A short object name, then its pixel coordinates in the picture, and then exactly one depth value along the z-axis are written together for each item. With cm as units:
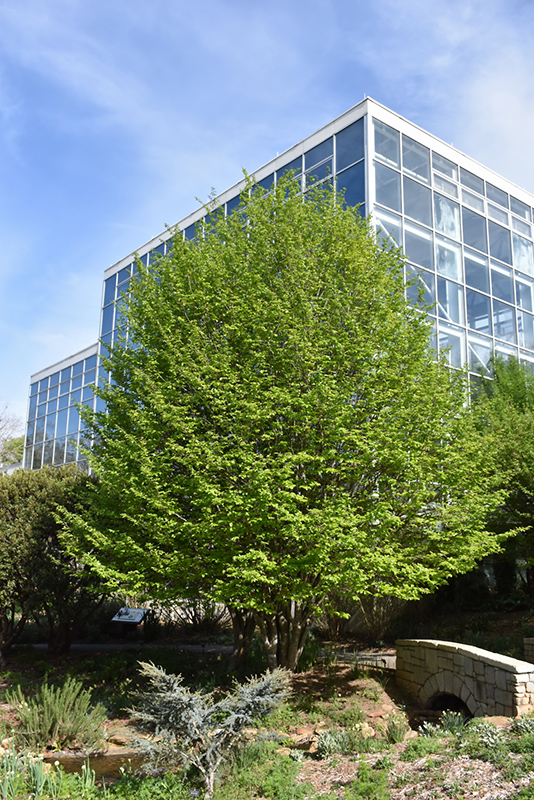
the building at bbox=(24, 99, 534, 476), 1964
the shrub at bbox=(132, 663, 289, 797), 679
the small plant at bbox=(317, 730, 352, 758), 804
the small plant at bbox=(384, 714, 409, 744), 818
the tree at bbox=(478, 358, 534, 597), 1480
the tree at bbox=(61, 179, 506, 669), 972
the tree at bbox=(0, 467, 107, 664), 1379
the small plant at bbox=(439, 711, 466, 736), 786
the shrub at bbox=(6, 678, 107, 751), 891
